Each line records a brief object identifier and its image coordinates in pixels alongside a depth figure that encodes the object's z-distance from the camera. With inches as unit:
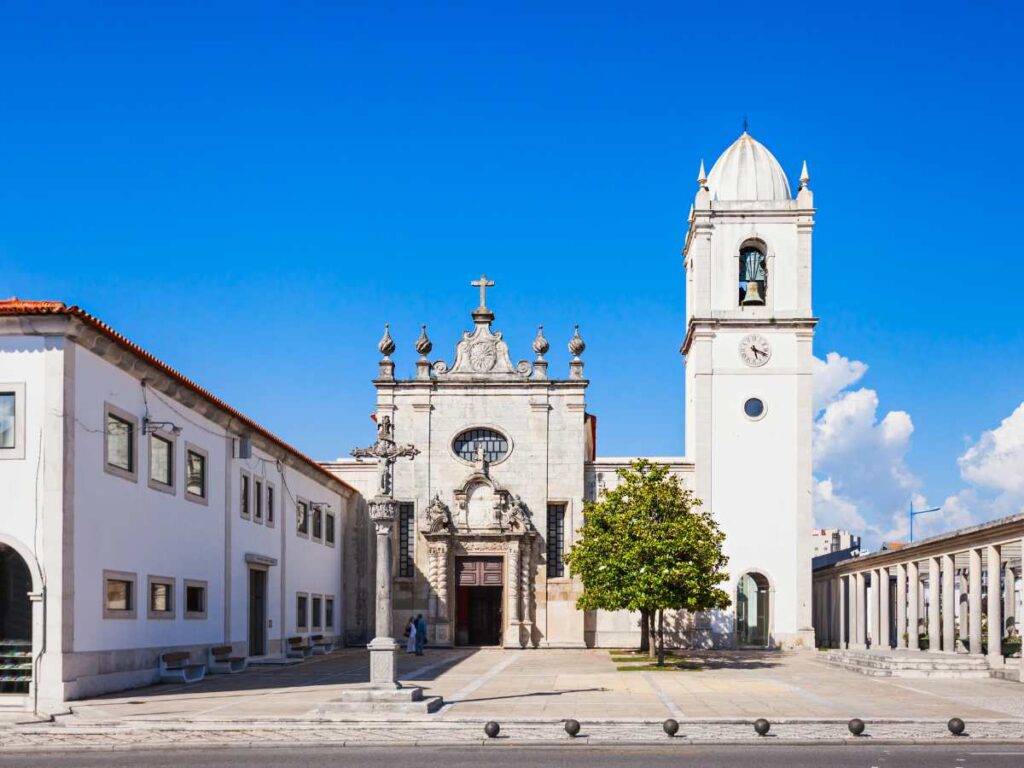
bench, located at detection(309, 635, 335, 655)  1579.7
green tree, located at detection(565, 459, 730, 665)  1363.2
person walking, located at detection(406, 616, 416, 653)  1566.2
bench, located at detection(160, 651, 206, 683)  1033.5
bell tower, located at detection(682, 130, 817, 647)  1753.2
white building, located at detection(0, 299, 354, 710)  847.7
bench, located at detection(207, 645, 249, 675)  1172.7
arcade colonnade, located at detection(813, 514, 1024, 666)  1238.3
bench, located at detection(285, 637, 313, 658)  1421.0
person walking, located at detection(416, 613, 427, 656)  1541.6
